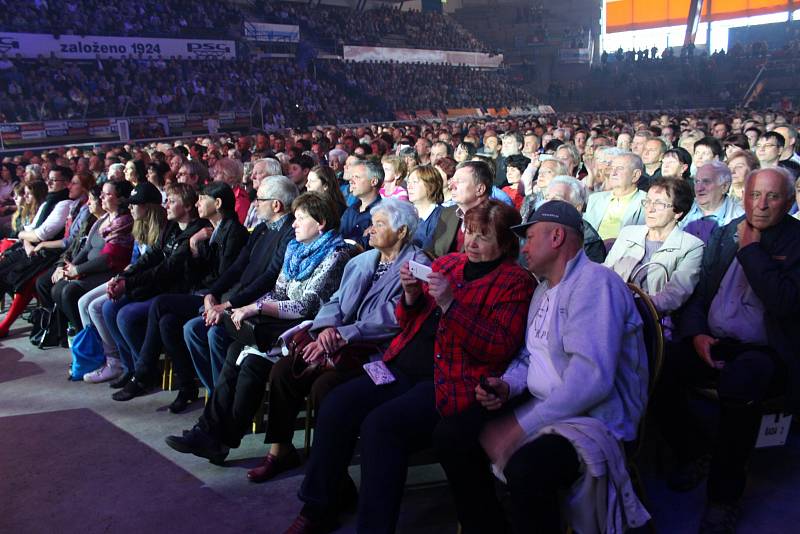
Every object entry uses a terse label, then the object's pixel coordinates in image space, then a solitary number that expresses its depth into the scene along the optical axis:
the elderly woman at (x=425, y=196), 5.11
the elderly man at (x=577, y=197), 4.21
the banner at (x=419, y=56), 35.50
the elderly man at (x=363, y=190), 5.48
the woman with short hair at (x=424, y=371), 2.77
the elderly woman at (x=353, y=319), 3.40
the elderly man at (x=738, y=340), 2.91
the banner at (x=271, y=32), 30.86
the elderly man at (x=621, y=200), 5.04
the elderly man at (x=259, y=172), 6.36
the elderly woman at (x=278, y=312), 3.67
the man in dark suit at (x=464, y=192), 4.67
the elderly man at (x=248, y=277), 4.22
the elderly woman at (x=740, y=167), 5.30
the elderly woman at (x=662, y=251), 3.50
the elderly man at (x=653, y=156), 7.27
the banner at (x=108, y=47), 22.52
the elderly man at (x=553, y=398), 2.42
